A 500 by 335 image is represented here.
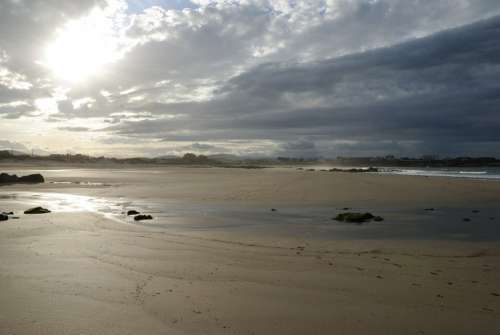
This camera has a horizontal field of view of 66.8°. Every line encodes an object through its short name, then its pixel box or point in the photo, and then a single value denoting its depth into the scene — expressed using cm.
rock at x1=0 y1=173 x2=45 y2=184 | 2689
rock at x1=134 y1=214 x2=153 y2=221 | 1110
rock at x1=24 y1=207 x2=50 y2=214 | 1190
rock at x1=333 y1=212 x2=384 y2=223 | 1132
